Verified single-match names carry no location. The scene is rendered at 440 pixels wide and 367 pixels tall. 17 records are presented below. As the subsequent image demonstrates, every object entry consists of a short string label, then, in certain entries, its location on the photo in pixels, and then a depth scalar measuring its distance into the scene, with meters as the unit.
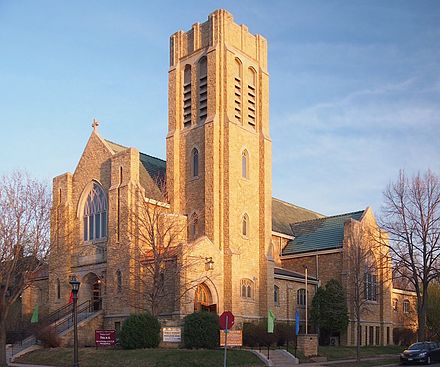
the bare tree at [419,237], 41.06
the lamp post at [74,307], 23.39
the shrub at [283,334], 40.81
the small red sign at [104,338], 35.47
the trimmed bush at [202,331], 33.78
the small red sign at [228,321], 22.81
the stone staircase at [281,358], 33.22
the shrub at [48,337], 39.09
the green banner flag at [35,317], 42.50
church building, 41.97
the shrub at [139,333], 33.81
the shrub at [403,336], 55.41
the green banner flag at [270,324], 34.78
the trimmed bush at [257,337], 39.28
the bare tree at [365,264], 46.53
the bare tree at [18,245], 34.19
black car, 35.10
